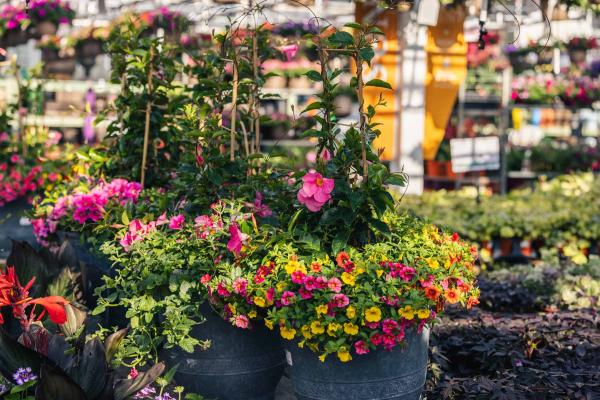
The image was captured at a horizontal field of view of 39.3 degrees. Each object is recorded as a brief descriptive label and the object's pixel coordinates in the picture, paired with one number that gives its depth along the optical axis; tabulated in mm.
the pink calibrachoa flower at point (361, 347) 2666
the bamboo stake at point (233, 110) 3506
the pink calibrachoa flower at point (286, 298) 2717
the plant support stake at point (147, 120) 4164
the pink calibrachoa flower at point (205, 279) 2910
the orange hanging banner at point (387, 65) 7281
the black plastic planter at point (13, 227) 5787
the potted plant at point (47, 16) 8930
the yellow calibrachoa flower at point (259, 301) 2768
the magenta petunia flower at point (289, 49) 4371
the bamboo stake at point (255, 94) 3788
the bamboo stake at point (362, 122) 2924
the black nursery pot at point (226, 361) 3082
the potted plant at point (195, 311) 3008
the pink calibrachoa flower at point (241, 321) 2869
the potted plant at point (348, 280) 2703
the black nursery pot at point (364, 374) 2789
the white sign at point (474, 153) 6684
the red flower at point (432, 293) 2748
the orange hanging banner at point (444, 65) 7285
